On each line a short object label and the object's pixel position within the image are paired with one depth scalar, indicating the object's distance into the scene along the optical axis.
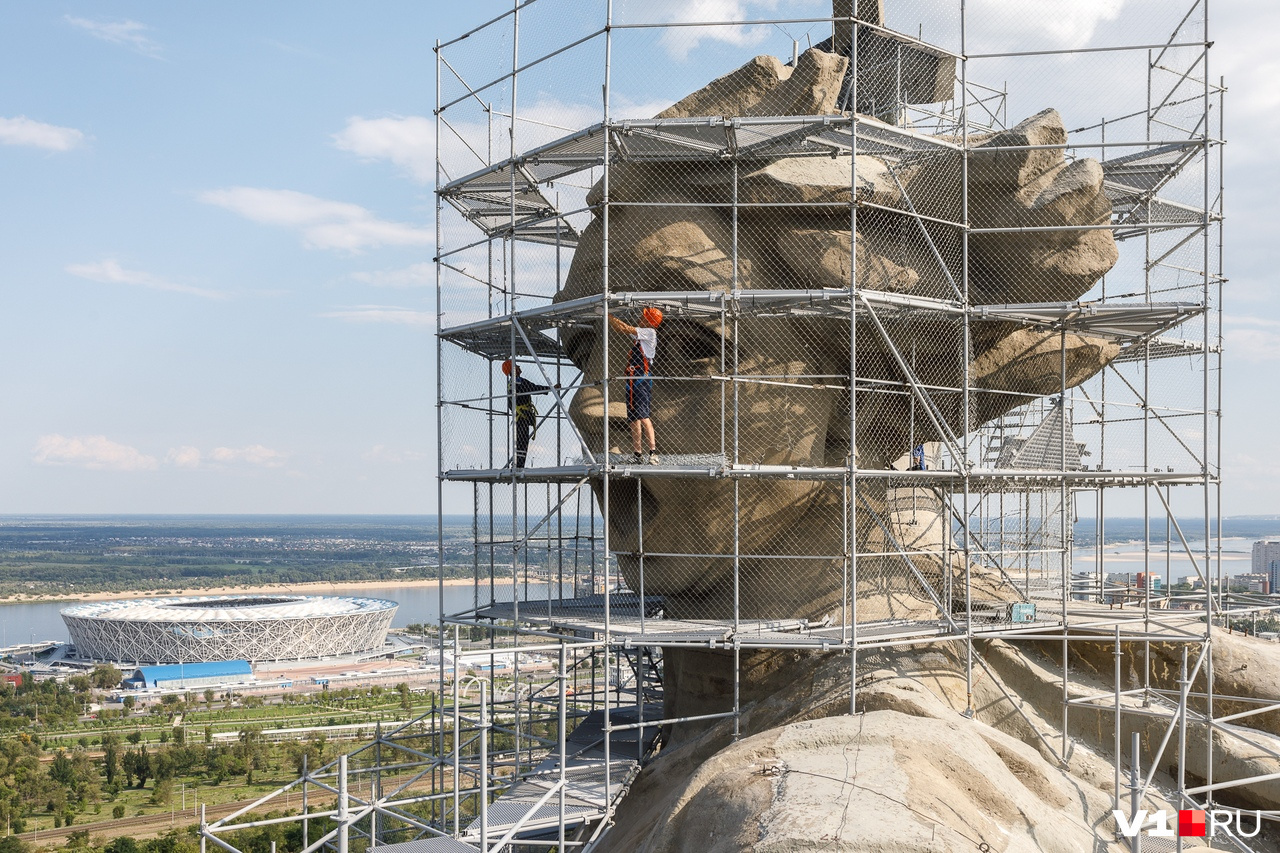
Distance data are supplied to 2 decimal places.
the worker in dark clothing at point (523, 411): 20.08
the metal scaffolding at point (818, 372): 17.08
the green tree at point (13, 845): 44.36
